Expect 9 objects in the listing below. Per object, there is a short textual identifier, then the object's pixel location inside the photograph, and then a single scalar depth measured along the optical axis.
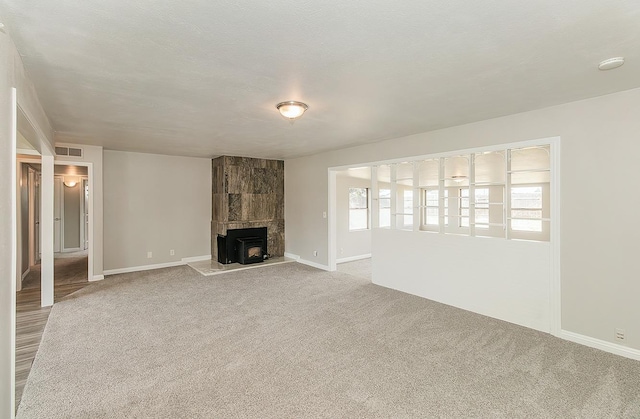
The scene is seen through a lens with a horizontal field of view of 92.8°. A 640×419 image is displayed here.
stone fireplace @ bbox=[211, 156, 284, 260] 6.97
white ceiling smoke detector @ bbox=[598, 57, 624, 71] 2.26
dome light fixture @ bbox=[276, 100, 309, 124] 3.15
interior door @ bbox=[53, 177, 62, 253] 8.79
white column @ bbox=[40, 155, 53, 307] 4.40
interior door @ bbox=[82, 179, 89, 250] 9.18
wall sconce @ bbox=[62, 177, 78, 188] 8.91
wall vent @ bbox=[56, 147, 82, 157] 5.28
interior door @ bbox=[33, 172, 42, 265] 6.97
